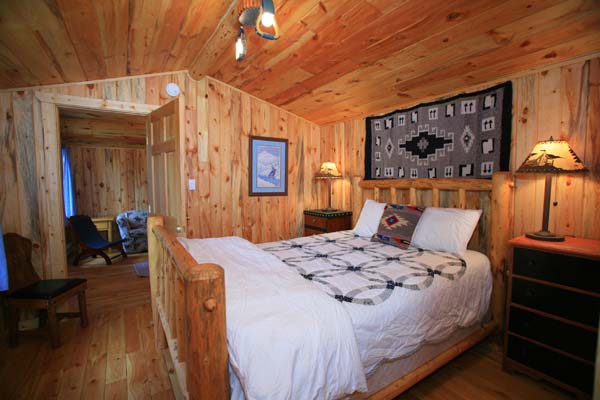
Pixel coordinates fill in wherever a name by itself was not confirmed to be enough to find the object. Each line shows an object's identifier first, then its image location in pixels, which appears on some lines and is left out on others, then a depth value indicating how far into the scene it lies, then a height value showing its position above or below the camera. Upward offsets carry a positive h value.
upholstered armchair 4.75 -0.77
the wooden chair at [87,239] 4.23 -0.84
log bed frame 0.92 -0.46
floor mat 3.82 -1.21
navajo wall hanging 2.25 +0.44
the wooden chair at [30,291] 2.17 -0.85
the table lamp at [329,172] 3.63 +0.18
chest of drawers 1.56 -0.76
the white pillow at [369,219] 2.80 -0.34
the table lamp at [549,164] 1.74 +0.14
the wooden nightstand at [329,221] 3.46 -0.45
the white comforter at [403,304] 1.34 -0.66
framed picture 3.64 +0.25
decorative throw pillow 2.40 -0.35
